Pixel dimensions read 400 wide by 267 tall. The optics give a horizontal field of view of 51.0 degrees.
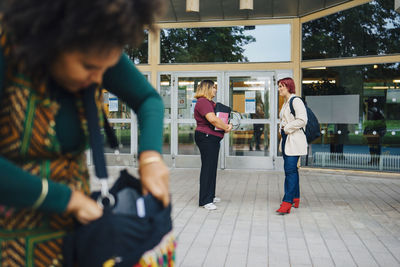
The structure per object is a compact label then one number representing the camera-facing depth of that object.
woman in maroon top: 6.27
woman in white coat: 5.91
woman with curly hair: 0.89
